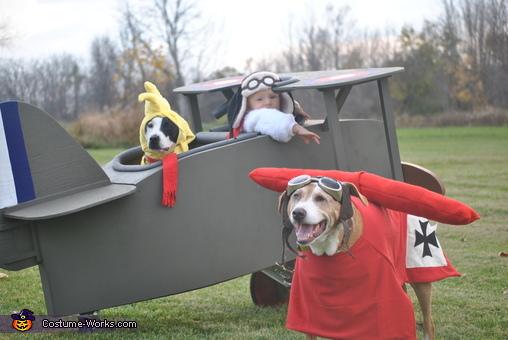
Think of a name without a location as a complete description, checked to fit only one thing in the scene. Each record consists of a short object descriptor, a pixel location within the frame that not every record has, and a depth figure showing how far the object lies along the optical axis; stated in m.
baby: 4.46
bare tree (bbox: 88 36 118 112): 37.44
